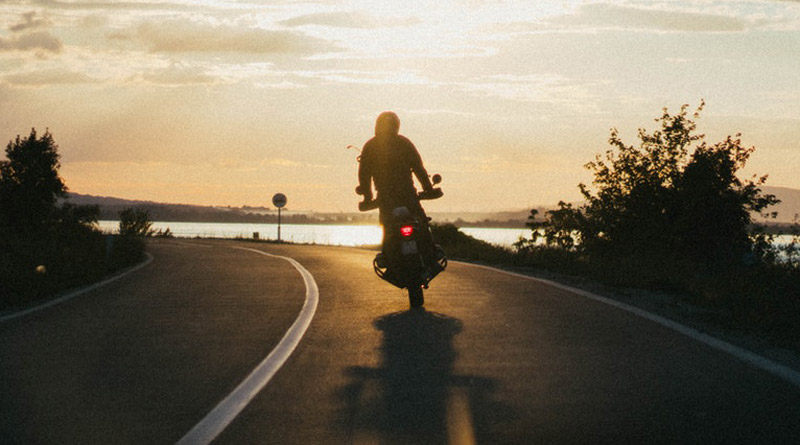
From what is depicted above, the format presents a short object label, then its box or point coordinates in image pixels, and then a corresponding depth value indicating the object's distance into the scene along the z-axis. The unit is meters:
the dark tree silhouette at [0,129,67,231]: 65.56
